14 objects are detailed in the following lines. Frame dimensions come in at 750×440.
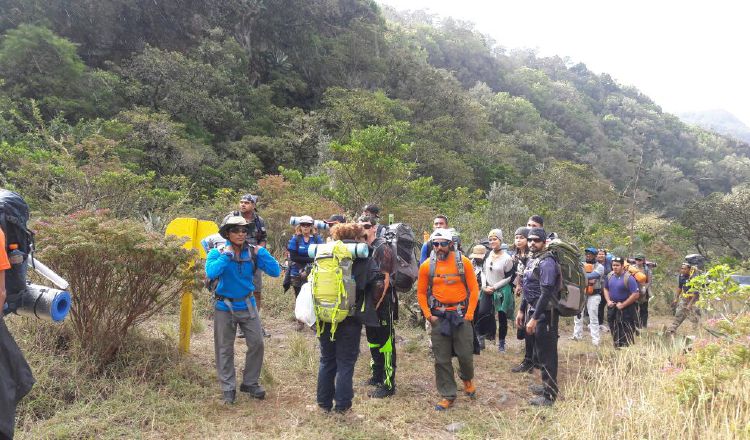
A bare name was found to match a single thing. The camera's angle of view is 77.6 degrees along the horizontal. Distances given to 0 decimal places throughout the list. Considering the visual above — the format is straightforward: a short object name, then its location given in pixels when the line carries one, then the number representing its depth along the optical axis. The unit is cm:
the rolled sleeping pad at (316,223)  573
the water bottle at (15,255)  229
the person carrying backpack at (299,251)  611
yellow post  476
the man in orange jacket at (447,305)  436
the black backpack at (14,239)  229
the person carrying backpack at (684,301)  690
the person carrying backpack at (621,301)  683
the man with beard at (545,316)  440
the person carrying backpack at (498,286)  625
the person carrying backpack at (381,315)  418
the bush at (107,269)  384
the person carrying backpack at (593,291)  763
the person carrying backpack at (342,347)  393
